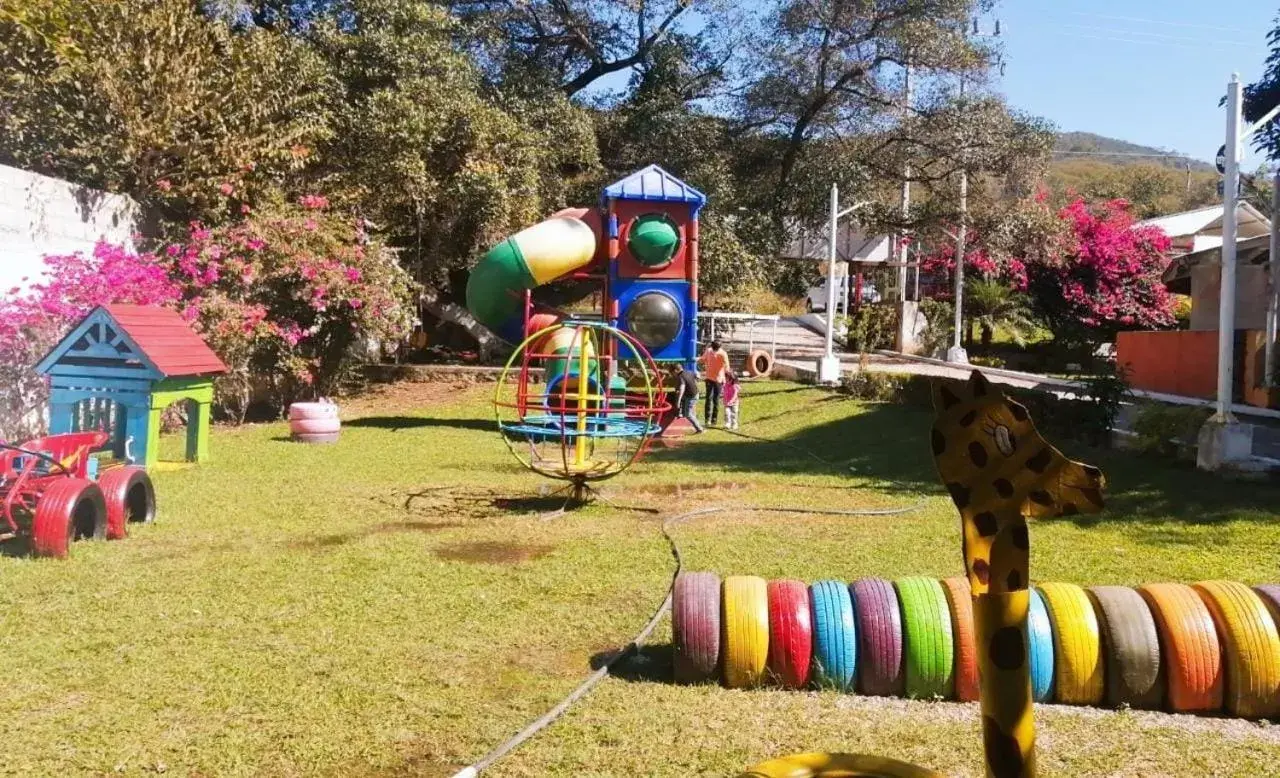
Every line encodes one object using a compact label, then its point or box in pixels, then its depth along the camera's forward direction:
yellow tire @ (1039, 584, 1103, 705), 4.86
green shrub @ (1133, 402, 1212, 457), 11.09
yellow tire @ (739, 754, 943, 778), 2.62
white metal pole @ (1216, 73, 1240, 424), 10.23
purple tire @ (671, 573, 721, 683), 5.04
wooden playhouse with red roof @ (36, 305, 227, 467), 10.34
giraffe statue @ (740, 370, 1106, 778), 2.39
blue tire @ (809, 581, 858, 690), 5.00
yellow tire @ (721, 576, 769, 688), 5.01
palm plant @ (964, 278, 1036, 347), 27.09
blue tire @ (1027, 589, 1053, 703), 4.86
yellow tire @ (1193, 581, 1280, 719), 4.75
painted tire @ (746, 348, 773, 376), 22.59
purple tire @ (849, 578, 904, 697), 4.94
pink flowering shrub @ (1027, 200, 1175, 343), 26.45
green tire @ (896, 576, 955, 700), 4.92
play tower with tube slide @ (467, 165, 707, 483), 15.60
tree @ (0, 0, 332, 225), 14.81
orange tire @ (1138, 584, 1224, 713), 4.80
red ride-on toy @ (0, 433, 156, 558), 7.10
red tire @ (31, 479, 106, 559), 7.05
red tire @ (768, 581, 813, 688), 5.02
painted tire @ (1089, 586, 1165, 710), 4.86
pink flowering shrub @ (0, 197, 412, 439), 12.95
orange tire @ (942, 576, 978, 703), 4.93
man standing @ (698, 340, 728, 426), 17.16
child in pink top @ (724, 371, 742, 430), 16.91
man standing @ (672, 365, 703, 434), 15.75
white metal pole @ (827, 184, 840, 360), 20.09
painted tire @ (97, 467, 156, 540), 7.79
